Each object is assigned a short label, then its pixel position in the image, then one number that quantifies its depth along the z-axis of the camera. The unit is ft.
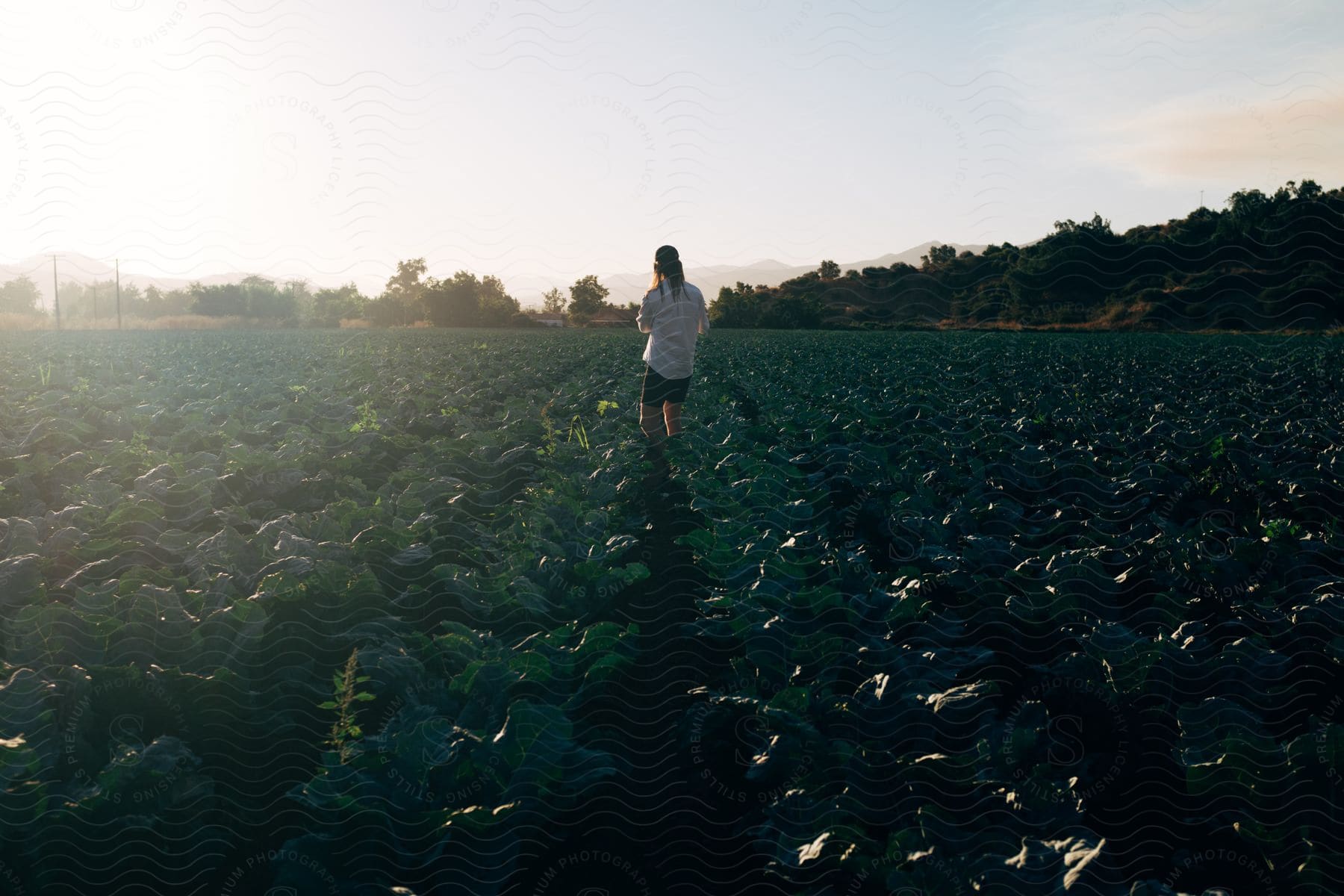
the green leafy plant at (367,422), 27.49
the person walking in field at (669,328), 23.20
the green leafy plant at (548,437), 24.92
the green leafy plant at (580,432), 25.46
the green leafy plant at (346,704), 8.71
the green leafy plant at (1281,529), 14.87
